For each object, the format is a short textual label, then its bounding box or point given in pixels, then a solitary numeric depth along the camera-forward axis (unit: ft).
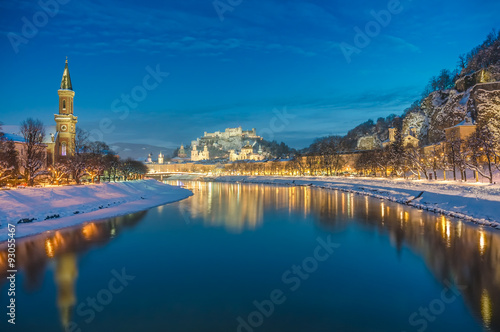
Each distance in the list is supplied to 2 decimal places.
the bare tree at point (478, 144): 122.52
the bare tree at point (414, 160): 162.28
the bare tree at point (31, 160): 124.98
